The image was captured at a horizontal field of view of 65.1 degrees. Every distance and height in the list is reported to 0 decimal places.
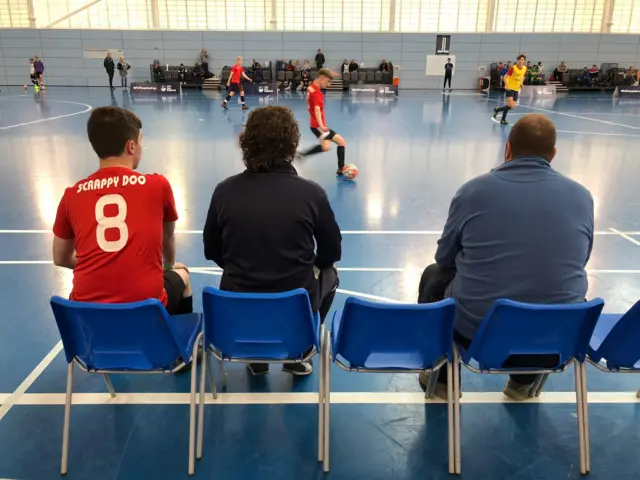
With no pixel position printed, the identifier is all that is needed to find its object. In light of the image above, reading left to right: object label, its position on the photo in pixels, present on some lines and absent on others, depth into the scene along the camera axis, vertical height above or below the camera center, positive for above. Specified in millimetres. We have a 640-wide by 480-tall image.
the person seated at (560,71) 26161 +209
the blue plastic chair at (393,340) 2275 -1214
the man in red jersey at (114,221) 2479 -720
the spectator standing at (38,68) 23186 +24
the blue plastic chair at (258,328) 2314 -1182
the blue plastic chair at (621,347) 2295 -1255
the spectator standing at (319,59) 25909 +657
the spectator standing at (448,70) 26047 +206
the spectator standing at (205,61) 25750 +488
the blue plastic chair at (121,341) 2242 -1224
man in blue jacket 2387 -723
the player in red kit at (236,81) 17547 -333
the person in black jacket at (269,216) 2582 -712
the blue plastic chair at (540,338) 2227 -1168
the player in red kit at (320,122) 8180 -796
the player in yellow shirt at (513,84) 13935 -239
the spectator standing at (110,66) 24375 +161
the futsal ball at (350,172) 8141 -1525
